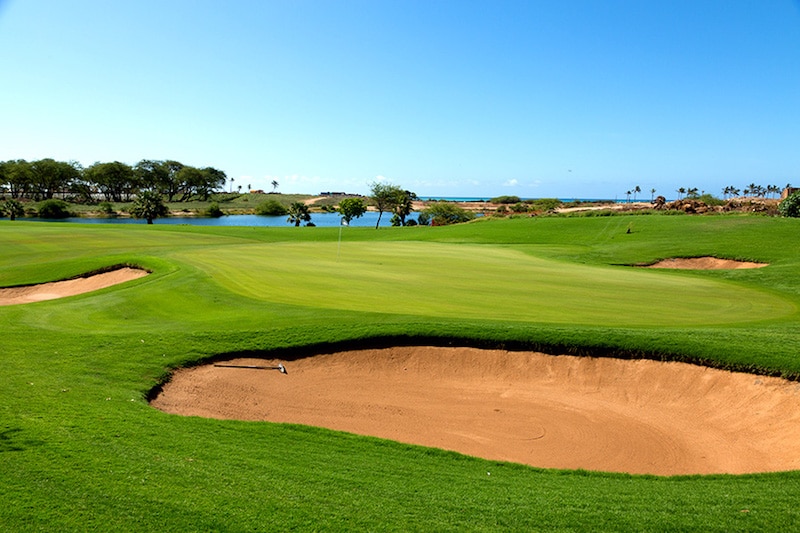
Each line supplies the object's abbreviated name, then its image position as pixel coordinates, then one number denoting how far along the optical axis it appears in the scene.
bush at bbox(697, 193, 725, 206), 112.25
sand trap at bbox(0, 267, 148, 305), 23.65
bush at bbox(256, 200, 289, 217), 166.25
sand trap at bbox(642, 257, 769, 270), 34.91
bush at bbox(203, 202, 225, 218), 147.38
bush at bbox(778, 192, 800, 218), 71.44
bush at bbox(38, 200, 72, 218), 120.31
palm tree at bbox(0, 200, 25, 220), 100.38
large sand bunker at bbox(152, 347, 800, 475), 9.80
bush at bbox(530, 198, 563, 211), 133.94
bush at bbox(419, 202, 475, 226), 116.71
